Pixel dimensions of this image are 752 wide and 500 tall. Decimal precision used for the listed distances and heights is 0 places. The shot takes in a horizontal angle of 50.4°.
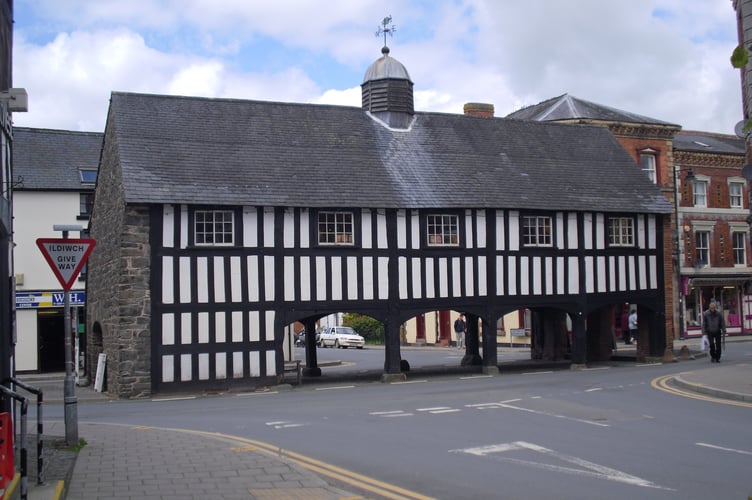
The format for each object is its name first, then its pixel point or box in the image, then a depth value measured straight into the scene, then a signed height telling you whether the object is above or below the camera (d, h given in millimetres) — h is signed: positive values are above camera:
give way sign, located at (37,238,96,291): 11250 +638
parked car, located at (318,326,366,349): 49906 -2746
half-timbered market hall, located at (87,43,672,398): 21562 +1894
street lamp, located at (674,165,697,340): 40719 +1851
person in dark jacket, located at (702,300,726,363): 24422 -1275
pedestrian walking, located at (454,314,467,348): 42031 -2022
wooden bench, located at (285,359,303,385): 23470 -2654
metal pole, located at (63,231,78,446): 11297 -1451
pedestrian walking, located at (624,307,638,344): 35156 -1645
